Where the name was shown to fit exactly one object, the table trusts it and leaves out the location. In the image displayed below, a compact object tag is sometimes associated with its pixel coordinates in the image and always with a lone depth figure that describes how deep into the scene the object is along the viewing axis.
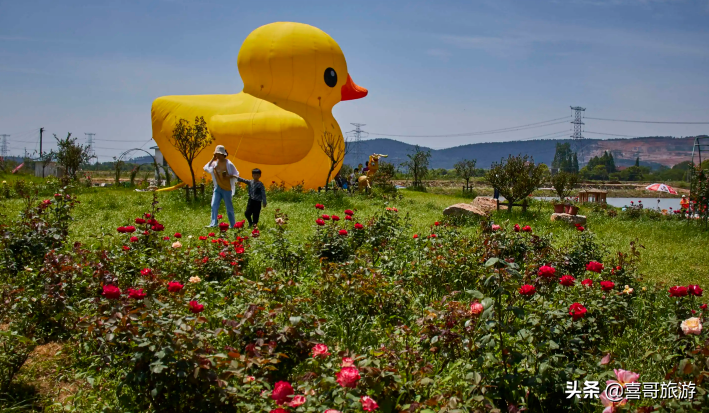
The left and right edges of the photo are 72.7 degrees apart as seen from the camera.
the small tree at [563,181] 17.31
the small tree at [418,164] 33.56
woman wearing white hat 8.79
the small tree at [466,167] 31.25
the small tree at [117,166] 22.56
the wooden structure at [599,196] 20.15
